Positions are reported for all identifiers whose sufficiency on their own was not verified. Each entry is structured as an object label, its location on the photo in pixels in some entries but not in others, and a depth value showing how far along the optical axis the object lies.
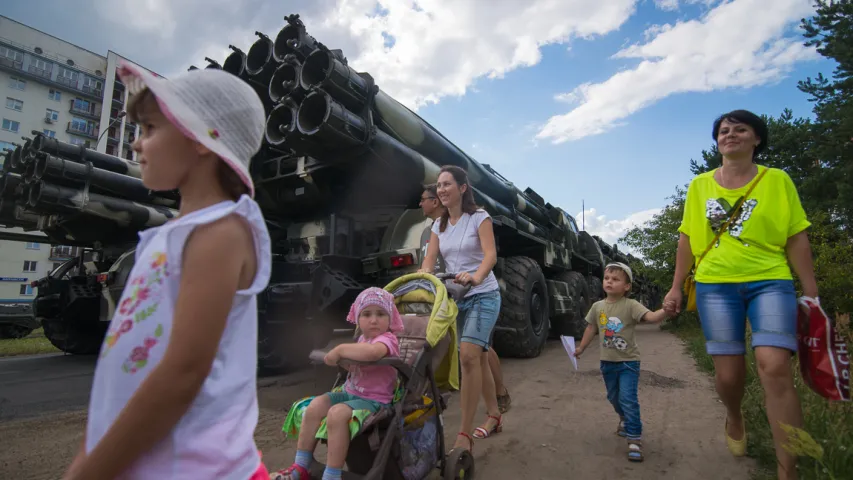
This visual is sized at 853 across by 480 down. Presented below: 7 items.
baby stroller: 2.14
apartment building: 38.19
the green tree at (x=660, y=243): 13.24
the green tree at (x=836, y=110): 12.27
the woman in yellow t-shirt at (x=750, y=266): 2.19
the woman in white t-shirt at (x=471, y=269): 2.98
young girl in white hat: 0.74
